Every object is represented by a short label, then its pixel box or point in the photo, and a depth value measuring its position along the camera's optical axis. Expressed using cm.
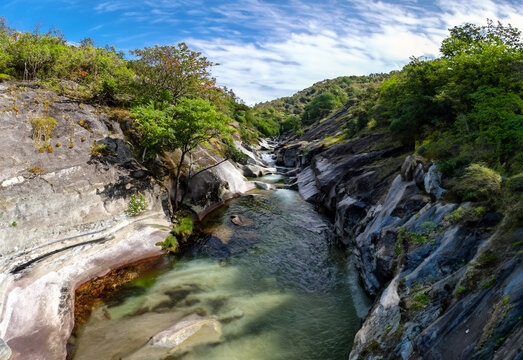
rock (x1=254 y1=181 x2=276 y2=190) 3578
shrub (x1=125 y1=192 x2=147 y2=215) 1918
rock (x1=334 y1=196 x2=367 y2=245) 1982
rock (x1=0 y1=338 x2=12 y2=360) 916
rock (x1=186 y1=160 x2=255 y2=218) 2527
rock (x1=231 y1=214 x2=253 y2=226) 2398
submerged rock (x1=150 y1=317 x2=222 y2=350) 1054
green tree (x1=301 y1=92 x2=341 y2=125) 10281
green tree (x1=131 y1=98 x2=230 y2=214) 1902
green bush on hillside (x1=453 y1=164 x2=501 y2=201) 934
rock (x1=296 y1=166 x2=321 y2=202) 3079
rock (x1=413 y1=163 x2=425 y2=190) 1380
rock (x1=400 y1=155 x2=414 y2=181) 1541
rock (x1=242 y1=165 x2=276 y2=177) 4296
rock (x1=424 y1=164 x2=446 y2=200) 1185
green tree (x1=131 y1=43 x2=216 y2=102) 2694
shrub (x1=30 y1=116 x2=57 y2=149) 1750
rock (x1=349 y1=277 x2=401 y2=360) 880
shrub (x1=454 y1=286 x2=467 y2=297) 699
